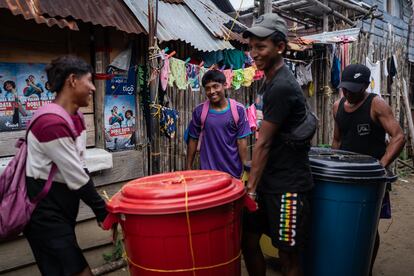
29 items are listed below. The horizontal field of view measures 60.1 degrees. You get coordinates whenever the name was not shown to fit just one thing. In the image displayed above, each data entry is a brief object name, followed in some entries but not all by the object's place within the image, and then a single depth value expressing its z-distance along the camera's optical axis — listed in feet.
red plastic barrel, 6.48
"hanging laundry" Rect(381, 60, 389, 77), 26.27
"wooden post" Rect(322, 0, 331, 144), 23.76
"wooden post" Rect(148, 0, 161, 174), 11.55
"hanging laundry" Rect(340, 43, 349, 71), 23.61
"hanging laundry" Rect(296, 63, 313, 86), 21.36
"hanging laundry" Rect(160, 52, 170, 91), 12.76
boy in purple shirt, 11.61
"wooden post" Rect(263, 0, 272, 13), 17.53
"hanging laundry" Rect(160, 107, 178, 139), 13.23
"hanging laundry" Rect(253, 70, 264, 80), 17.42
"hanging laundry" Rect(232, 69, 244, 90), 16.42
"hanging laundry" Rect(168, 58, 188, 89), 13.38
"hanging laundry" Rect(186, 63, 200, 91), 14.32
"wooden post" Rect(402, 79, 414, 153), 27.17
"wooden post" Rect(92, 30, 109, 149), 12.60
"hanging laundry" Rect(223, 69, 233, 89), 15.98
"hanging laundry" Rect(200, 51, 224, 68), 16.02
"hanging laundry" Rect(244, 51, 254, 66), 17.35
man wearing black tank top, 10.40
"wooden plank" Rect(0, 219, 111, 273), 10.94
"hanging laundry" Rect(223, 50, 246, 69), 16.60
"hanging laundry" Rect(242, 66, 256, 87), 16.61
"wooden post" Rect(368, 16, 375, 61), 25.27
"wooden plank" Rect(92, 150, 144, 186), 12.88
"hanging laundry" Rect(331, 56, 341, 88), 23.30
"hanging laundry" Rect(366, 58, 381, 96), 24.64
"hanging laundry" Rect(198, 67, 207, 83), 14.74
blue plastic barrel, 8.50
